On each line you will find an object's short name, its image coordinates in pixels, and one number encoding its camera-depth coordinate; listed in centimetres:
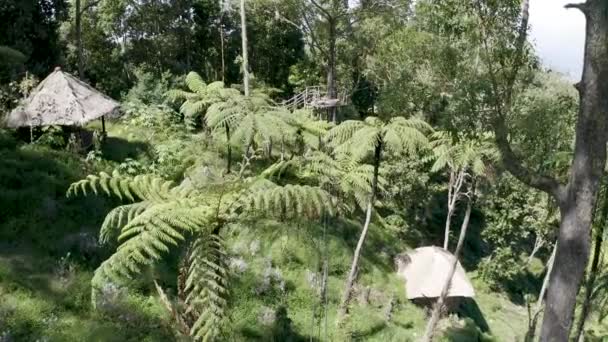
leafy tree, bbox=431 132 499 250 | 1168
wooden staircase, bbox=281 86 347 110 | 2123
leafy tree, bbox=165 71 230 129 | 1285
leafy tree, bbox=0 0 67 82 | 1752
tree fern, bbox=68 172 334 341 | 444
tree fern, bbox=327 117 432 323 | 1048
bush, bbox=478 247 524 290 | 1961
